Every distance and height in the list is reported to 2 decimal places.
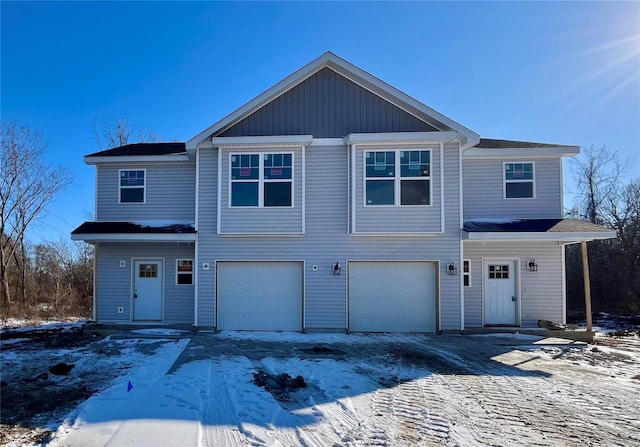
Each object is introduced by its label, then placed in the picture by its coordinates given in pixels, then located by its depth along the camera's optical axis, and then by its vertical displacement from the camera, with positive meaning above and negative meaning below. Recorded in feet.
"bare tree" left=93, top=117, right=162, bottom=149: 76.89 +22.34
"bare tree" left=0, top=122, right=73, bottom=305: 60.29 +7.45
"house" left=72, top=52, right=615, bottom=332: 35.35 +2.34
